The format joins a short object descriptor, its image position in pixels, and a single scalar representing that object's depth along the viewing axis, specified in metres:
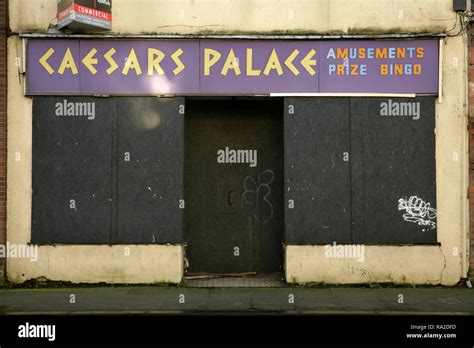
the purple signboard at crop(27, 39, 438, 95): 11.76
